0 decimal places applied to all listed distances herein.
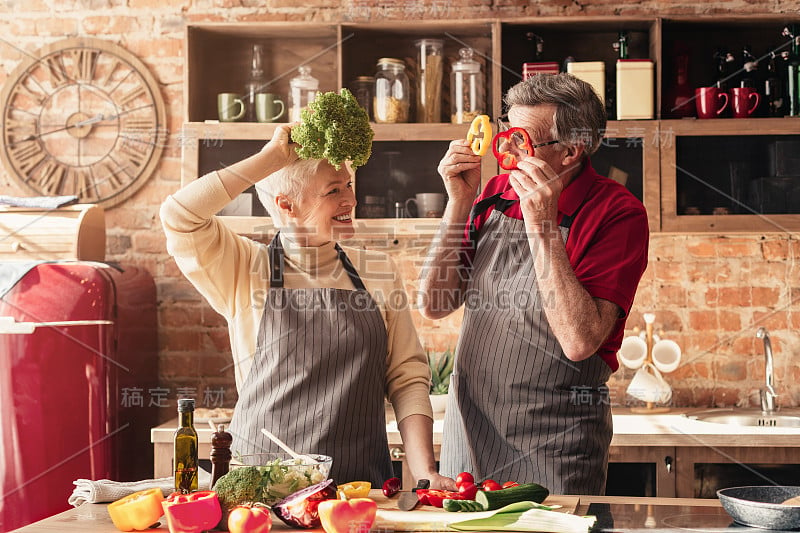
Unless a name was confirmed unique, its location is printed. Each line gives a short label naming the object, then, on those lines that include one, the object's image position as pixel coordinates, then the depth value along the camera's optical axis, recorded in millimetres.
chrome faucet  3525
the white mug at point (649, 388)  3514
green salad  1472
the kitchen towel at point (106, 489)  1661
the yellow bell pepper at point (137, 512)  1456
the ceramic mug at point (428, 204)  3404
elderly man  1941
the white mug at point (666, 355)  3598
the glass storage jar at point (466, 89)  3428
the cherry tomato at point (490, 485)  1595
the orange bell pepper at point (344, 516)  1391
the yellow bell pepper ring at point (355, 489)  1577
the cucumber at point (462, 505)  1532
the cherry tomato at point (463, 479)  1637
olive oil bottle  1560
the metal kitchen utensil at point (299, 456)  1580
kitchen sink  3395
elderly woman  1833
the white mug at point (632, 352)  3598
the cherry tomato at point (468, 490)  1601
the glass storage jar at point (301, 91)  3494
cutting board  1473
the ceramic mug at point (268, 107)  3467
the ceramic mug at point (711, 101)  3342
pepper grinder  1551
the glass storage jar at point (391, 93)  3408
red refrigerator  3082
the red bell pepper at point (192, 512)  1395
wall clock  3807
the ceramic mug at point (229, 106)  3463
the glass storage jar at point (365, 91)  3451
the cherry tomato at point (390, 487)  1662
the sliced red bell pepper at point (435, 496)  1594
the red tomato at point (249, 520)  1389
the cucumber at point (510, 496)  1527
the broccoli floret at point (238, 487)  1467
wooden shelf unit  3309
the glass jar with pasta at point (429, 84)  3434
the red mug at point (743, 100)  3340
